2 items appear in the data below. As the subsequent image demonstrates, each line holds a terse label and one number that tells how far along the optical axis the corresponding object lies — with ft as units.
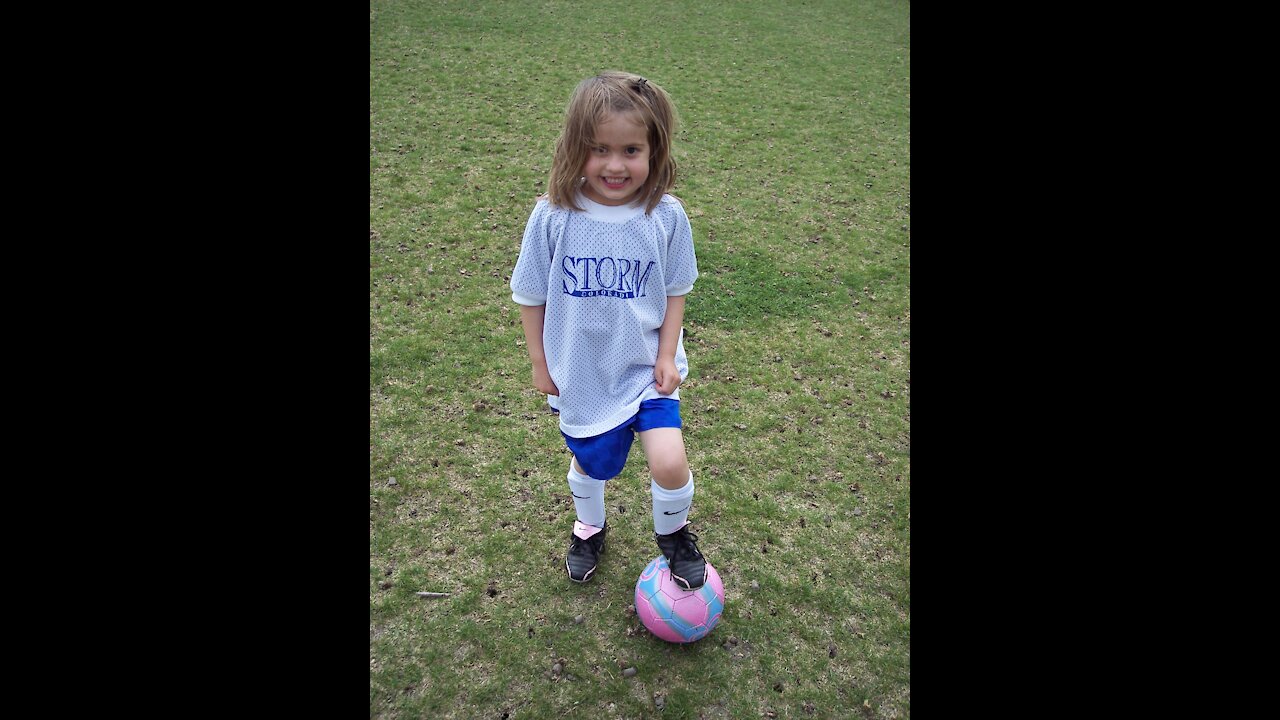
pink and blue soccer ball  10.07
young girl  8.73
